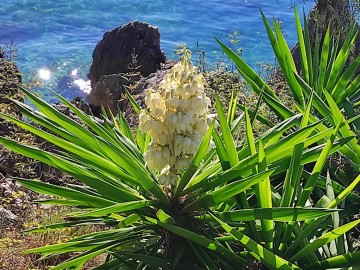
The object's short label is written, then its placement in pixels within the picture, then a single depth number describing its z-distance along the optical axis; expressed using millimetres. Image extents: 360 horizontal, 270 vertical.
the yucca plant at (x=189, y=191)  2229
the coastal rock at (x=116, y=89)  6908
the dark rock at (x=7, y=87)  5708
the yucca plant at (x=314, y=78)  3107
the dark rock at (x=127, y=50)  10289
